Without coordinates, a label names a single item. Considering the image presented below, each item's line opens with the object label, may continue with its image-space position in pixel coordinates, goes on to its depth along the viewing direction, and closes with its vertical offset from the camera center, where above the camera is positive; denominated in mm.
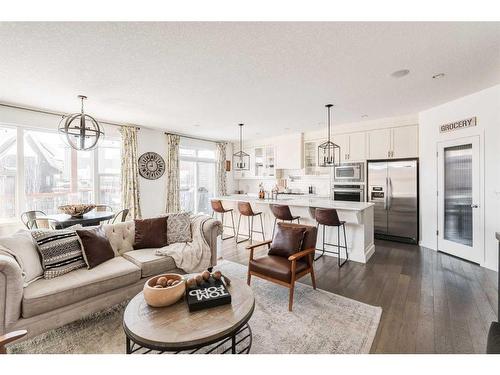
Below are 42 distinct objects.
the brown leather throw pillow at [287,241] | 2785 -656
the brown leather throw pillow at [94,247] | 2463 -651
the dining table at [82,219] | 3154 -451
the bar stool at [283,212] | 4113 -454
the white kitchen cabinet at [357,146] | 5332 +910
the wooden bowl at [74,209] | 3357 -332
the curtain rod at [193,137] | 6391 +1393
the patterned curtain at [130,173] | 5117 +293
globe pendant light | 3184 +775
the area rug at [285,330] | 1861 -1250
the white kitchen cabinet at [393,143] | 4742 +911
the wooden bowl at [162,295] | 1664 -769
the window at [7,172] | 3832 +235
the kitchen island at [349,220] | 3740 -600
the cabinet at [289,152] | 6355 +953
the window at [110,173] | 5008 +289
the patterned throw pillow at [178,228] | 3207 -578
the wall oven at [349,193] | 5340 -153
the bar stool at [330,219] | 3557 -499
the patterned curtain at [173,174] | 5973 +313
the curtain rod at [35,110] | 3787 +1309
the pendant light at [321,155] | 5883 +805
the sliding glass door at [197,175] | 6609 +342
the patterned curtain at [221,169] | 7410 +539
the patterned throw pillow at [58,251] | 2244 -640
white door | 3619 -210
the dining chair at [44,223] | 3207 -521
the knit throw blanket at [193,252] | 2855 -815
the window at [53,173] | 4133 +254
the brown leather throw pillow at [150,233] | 3070 -621
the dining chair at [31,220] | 3399 -476
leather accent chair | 2463 -844
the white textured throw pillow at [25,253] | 2115 -616
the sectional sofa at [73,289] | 1814 -911
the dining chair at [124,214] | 4266 -498
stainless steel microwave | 5375 +324
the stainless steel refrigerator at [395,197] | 4684 -222
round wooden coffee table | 1357 -866
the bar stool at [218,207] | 5183 -453
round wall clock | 5496 +497
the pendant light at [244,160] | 7733 +870
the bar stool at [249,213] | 4688 -538
